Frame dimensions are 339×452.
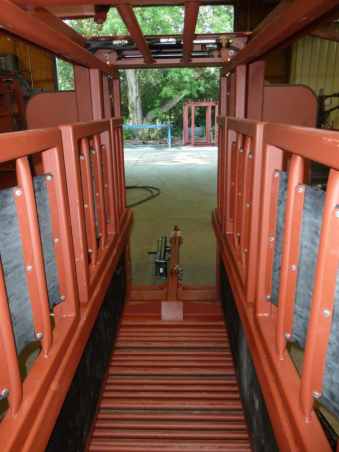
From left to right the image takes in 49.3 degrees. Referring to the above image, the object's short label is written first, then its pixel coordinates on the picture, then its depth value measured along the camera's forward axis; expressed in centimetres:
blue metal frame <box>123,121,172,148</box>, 1602
